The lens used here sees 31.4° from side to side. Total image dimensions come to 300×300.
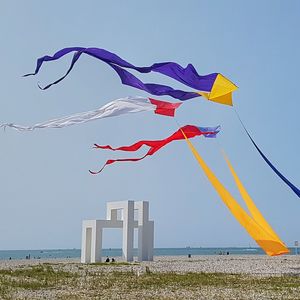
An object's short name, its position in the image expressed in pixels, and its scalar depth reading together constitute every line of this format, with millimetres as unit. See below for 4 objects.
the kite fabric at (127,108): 16297
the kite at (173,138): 17141
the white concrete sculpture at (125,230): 31953
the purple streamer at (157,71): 14727
